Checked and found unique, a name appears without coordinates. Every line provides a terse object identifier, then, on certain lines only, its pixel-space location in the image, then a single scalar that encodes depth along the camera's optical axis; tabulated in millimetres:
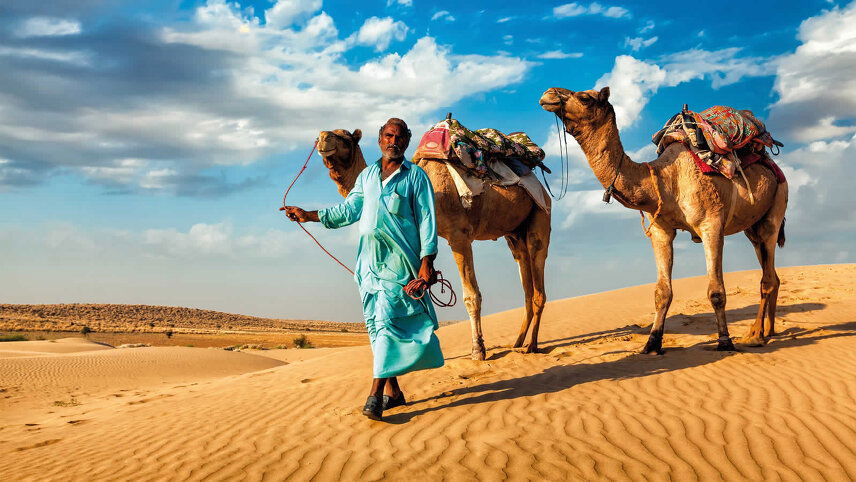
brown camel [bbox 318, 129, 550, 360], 8602
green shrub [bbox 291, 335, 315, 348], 31864
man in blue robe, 5891
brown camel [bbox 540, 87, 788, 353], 8688
